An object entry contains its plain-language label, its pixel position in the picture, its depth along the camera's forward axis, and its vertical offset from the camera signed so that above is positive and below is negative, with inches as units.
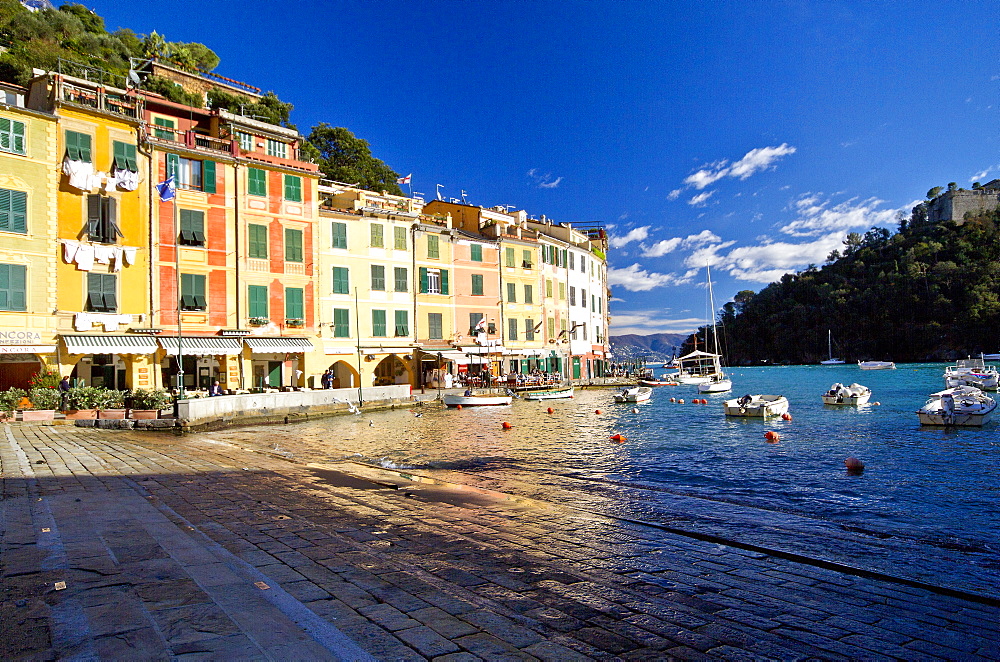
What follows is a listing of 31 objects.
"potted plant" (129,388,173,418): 963.3 -35.6
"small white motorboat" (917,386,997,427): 1063.6 -109.7
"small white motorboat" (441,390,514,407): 1616.6 -83.4
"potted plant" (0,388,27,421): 870.3 -21.4
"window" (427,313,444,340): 1806.1 +127.8
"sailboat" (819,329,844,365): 6063.5 +42.4
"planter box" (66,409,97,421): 913.5 -45.6
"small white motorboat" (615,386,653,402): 1829.5 -100.1
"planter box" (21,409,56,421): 881.5 -41.8
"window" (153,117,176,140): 1330.0 +553.3
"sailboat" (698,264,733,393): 2379.4 -99.6
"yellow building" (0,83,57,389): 1074.7 +263.9
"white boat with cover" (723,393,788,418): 1306.6 -106.6
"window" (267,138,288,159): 1537.9 +578.5
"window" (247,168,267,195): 1424.7 +458.4
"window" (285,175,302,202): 1485.0 +456.2
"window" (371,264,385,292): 1679.4 +262.4
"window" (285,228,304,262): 1474.0 +314.9
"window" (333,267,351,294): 1595.7 +243.7
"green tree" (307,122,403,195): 2480.3 +912.1
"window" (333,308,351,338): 1584.6 +132.3
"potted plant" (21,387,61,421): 886.4 -28.3
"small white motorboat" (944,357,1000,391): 2175.2 -107.2
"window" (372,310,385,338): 1670.8 +134.7
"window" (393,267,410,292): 1726.3 +261.2
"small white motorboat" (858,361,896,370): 4365.2 -92.3
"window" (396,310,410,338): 1727.4 +136.4
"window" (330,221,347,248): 1603.1 +364.9
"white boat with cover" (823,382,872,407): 1606.8 -112.1
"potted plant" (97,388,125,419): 943.7 -34.9
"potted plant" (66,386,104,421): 919.7 -28.1
